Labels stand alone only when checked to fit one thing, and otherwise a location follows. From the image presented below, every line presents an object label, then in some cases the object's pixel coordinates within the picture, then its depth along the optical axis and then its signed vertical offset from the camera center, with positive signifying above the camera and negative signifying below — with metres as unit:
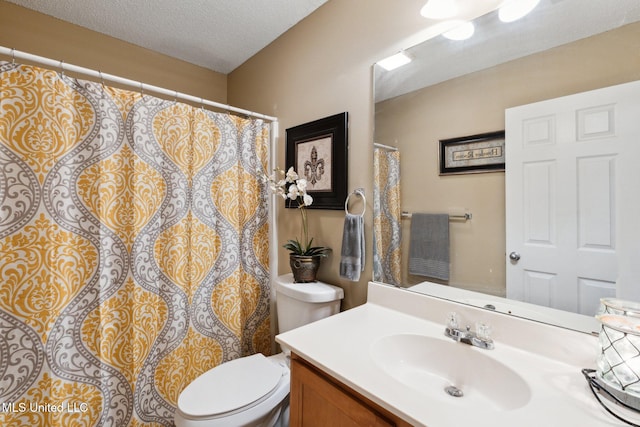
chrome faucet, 0.89 -0.41
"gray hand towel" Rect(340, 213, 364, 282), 1.29 -0.16
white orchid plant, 1.51 +0.06
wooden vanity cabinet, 0.69 -0.52
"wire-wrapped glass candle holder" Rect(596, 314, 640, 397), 0.62 -0.33
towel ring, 1.35 +0.08
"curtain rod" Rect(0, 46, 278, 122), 1.11 +0.65
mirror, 0.79 +0.40
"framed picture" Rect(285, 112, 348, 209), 1.44 +0.33
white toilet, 1.05 -0.74
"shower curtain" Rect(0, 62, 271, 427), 1.13 -0.16
